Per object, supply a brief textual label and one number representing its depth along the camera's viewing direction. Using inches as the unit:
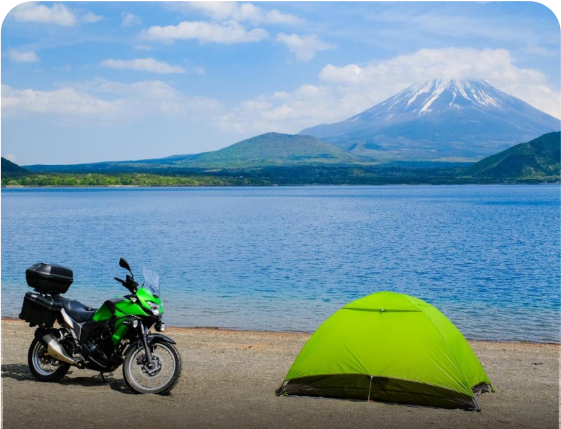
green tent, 359.6
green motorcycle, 360.8
